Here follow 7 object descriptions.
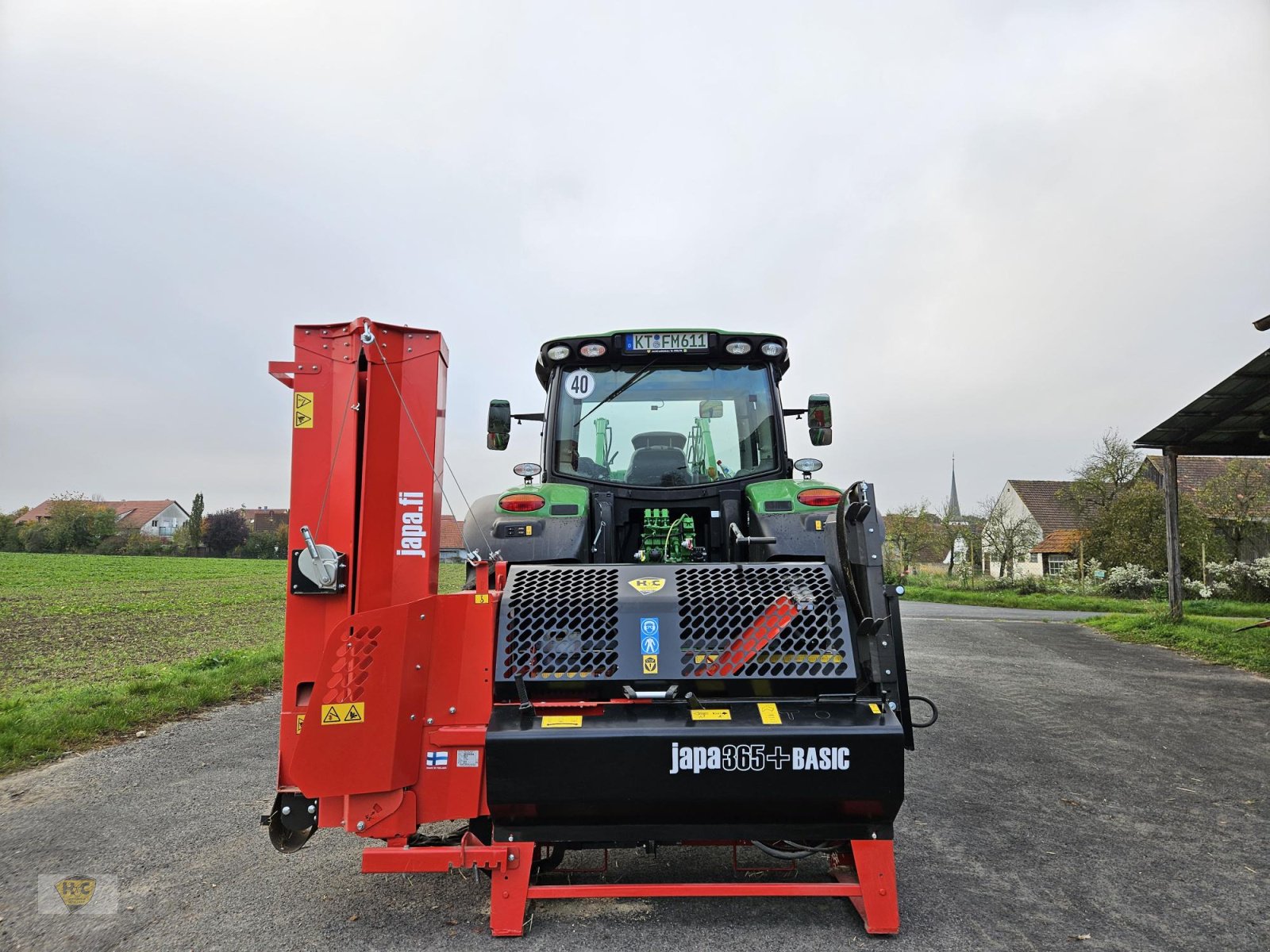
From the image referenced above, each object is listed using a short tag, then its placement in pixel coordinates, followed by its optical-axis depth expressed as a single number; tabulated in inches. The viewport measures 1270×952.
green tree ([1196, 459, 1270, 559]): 936.3
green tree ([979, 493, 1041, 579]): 1165.7
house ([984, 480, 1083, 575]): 1480.1
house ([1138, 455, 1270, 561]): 943.7
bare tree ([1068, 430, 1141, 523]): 1091.9
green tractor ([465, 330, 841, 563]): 178.1
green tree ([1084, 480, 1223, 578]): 904.3
